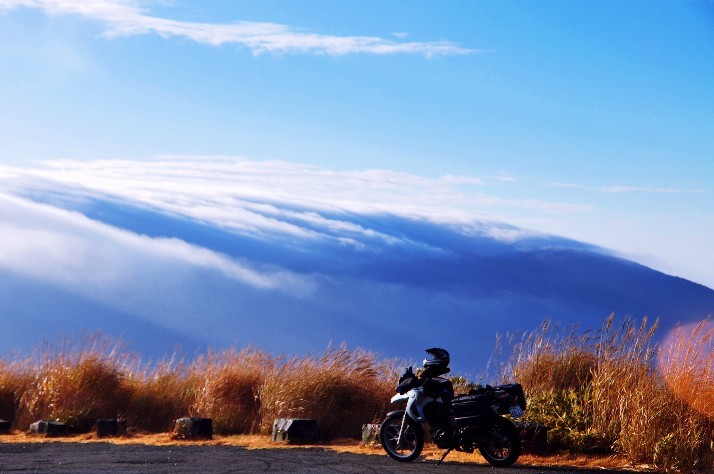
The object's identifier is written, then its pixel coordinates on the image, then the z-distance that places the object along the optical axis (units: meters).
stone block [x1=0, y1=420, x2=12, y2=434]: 19.40
